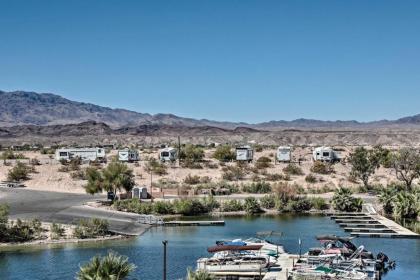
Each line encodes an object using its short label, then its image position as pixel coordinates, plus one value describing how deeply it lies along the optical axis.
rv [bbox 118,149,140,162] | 89.50
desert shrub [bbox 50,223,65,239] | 42.64
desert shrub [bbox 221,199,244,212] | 56.53
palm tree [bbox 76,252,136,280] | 23.23
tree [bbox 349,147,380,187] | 69.00
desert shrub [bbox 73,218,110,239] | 42.97
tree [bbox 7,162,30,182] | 76.81
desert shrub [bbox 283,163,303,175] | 79.50
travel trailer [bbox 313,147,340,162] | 89.50
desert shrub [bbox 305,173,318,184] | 74.37
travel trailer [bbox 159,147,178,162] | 89.50
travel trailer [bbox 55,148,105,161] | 91.71
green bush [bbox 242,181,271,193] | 67.25
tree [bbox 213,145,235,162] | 90.12
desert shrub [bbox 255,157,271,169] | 82.06
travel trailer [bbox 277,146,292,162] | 89.19
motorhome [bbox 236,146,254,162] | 89.56
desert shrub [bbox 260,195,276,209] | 57.81
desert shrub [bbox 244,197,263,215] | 55.84
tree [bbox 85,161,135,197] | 59.91
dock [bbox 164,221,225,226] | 49.25
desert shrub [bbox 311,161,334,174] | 80.00
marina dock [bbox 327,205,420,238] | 43.94
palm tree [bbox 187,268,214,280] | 24.63
